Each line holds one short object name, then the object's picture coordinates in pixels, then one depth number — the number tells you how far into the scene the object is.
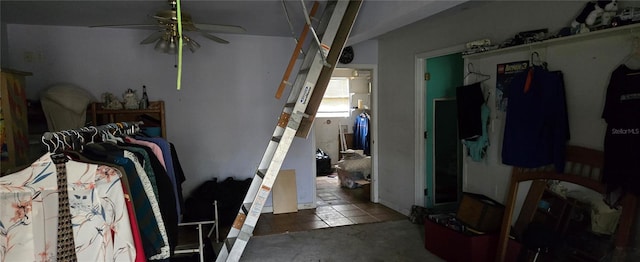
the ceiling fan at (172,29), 2.44
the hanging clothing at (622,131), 2.03
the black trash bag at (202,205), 3.87
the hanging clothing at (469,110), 3.23
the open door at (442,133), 4.21
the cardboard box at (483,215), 2.91
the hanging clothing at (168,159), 2.46
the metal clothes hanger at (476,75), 3.20
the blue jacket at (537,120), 2.50
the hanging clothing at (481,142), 3.20
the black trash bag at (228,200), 3.97
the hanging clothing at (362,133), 7.46
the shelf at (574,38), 2.05
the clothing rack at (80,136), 1.50
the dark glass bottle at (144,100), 3.92
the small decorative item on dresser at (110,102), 3.74
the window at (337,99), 7.88
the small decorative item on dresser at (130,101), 3.83
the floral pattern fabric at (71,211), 1.31
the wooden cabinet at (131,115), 3.69
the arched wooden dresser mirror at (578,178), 2.11
